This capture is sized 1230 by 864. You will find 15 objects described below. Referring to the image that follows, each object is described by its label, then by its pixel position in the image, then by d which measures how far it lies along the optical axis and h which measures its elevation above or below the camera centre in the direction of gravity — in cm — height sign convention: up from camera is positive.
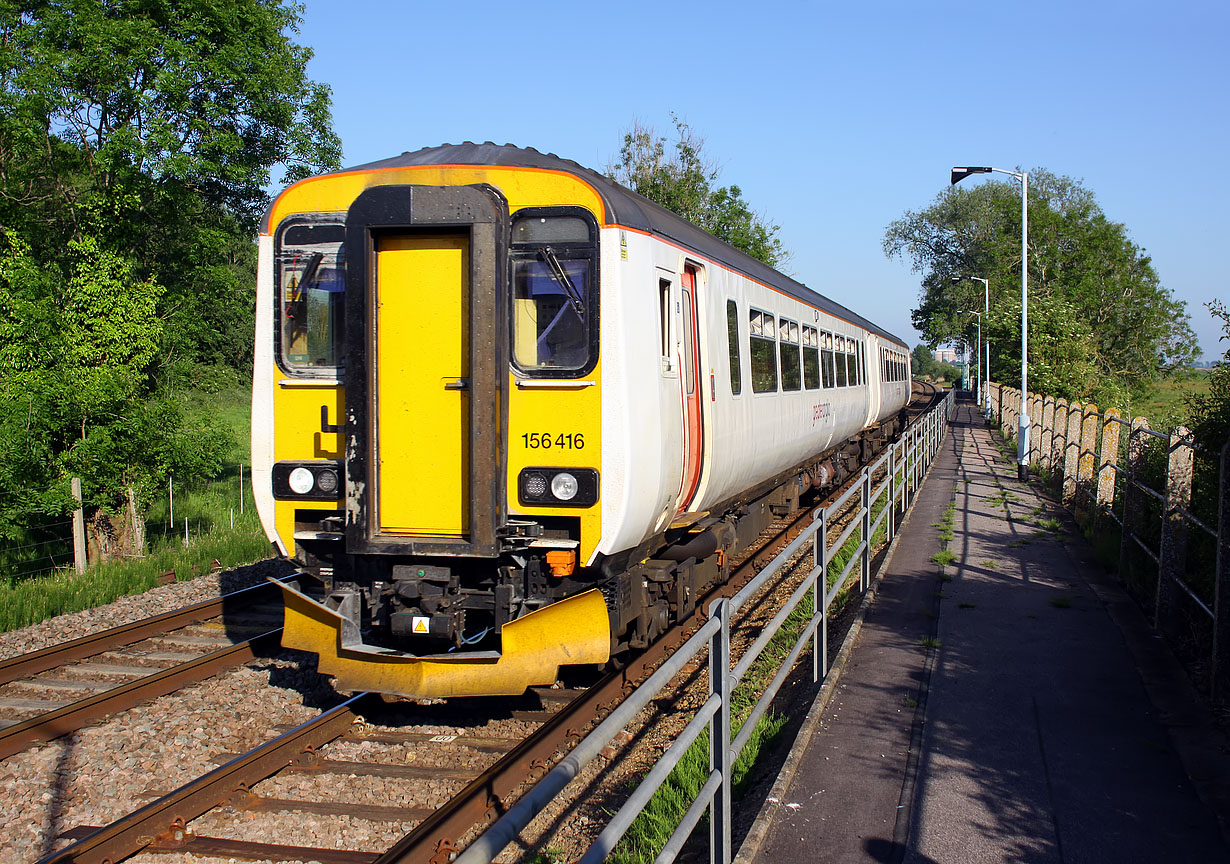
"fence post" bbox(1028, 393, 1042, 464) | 2031 -35
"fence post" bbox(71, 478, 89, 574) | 1191 -150
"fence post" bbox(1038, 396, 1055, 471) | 1782 -46
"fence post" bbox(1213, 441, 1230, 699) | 579 -114
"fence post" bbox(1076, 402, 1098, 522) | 1303 -65
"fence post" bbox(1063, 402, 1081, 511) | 1450 -72
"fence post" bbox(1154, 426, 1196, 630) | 736 -87
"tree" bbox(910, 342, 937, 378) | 14738 +763
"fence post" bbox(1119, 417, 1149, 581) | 920 -71
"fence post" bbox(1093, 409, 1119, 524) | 1109 -66
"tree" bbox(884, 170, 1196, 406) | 2870 +657
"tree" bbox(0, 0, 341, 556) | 1300 +351
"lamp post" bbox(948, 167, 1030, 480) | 1948 +147
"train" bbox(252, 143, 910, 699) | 567 -3
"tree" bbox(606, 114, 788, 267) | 2777 +622
